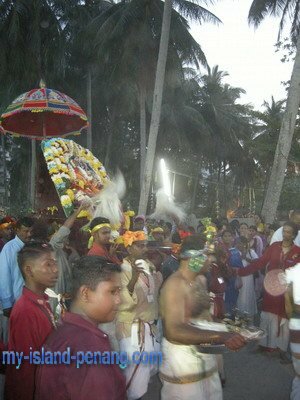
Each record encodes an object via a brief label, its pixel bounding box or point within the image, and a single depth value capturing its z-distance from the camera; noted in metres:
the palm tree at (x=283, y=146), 14.84
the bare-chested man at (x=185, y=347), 2.82
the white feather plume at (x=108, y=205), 6.70
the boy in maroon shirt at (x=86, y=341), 1.80
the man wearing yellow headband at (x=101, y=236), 4.54
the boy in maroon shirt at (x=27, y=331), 2.51
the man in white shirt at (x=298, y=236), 6.34
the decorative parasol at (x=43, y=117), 9.22
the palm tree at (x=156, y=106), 16.03
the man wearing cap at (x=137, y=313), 3.71
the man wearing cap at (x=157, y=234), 7.42
